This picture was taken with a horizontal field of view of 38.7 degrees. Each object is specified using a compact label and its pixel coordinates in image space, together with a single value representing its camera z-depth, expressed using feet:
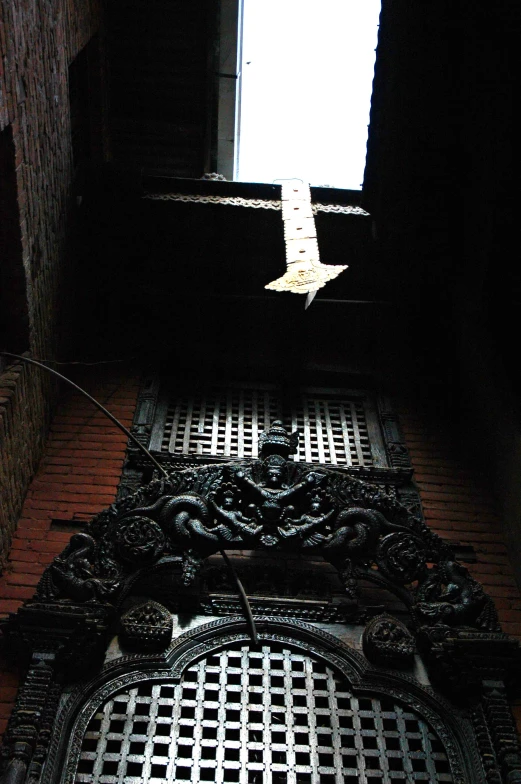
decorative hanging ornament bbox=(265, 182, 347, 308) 19.49
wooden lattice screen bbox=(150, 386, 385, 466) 21.48
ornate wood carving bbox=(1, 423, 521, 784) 14.65
